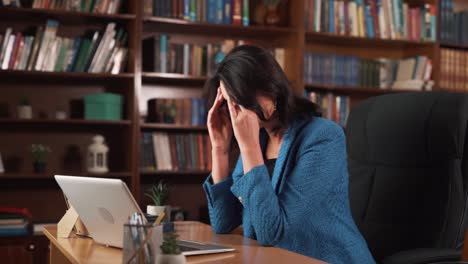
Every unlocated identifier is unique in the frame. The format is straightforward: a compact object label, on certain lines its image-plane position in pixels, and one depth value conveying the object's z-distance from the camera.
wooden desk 1.51
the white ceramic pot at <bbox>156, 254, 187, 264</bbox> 1.25
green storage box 3.98
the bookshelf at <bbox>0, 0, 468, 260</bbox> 3.96
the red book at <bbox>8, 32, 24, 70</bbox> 3.81
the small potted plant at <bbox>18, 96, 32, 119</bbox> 3.92
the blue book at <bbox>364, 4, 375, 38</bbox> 4.49
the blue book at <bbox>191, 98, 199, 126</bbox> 4.19
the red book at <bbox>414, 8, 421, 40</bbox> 4.59
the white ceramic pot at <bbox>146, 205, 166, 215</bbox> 1.88
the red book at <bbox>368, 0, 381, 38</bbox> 4.50
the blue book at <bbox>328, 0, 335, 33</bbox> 4.40
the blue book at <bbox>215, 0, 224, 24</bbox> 4.18
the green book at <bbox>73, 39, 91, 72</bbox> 3.93
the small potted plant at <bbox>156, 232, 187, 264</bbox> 1.25
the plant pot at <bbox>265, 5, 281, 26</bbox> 4.32
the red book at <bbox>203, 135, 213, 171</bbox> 4.20
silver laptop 1.52
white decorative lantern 3.99
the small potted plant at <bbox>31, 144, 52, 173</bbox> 3.90
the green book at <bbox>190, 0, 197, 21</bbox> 4.13
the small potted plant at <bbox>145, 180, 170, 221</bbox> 1.88
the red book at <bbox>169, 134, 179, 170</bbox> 4.14
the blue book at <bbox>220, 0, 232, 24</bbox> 4.20
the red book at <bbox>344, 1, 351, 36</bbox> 4.44
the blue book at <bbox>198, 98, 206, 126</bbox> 4.21
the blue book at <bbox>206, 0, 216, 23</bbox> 4.17
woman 1.76
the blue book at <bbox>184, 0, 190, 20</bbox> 4.12
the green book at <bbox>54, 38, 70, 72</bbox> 3.88
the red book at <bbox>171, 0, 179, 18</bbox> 4.10
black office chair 2.10
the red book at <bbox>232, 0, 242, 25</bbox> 4.24
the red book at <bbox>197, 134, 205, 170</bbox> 4.20
